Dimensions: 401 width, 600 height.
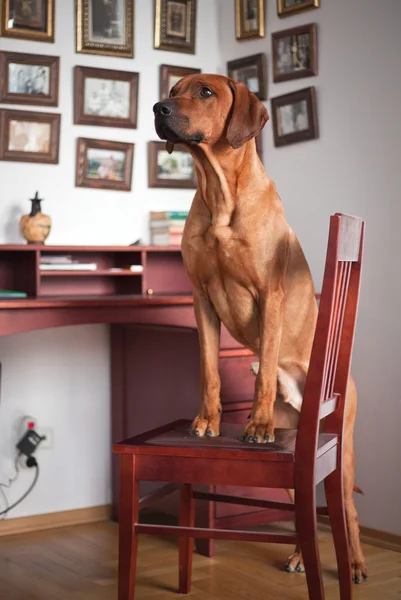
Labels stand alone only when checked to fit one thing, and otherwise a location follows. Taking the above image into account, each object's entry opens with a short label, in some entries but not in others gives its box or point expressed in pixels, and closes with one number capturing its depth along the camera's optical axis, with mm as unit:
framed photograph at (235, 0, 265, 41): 3971
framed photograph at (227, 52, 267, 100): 3980
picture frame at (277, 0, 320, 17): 3709
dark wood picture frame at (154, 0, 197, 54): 4051
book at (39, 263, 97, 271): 3596
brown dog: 2367
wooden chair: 2240
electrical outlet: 3764
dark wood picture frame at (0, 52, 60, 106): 3666
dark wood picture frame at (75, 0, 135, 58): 3826
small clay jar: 3582
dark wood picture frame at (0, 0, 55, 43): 3648
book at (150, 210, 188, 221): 3945
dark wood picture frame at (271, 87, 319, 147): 3722
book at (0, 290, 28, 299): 3195
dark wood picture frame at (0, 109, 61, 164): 3668
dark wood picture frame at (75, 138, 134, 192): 3855
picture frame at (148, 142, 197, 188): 4055
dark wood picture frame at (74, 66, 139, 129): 3838
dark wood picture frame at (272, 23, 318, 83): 3705
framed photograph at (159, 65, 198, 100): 4066
